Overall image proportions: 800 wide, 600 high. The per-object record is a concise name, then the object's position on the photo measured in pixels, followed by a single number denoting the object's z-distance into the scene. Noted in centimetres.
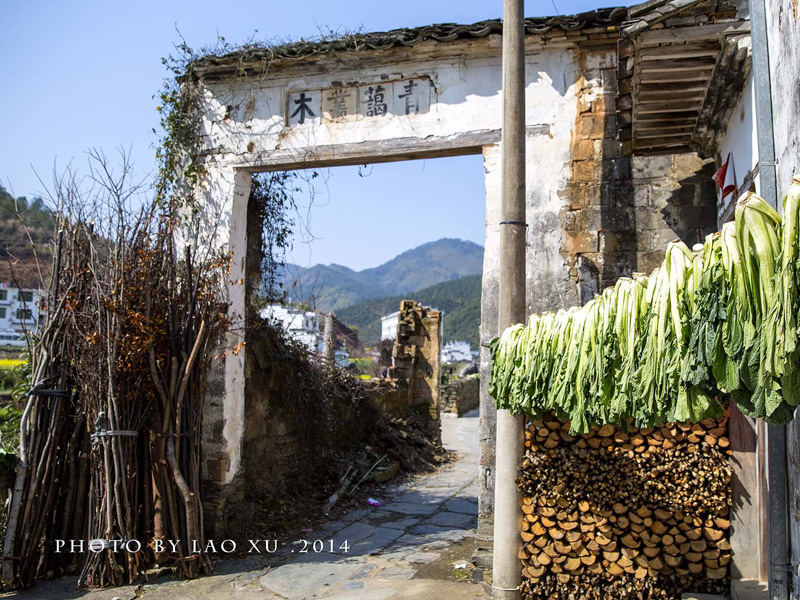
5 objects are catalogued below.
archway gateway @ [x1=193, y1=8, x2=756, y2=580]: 564
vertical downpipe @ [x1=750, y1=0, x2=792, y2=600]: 276
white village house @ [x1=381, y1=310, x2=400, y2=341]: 4664
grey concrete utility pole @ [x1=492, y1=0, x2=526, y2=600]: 457
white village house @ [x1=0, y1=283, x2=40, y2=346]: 3938
